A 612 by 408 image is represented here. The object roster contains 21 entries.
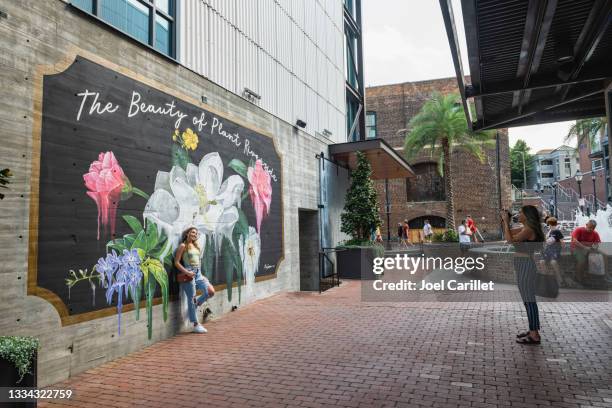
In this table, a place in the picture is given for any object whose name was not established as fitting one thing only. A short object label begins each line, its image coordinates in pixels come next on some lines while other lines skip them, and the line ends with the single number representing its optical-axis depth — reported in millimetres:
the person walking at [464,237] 17156
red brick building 32250
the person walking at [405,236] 25516
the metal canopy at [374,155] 14570
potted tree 15305
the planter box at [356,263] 15234
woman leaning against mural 6984
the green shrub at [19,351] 3615
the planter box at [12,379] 3574
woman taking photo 5863
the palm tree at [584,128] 23486
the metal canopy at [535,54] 5402
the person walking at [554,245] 10299
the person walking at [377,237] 18445
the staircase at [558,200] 37281
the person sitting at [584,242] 10156
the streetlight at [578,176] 24700
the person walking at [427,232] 27906
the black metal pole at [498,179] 31094
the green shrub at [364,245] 15242
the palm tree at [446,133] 27095
